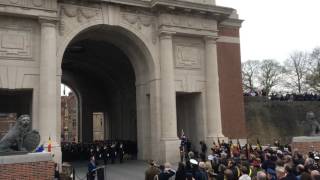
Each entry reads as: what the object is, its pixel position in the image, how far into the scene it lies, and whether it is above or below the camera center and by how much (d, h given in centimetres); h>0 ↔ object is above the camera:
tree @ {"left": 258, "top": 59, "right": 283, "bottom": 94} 6506 +875
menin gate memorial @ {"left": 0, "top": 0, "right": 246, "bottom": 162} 1952 +417
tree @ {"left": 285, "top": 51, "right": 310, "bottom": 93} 6209 +902
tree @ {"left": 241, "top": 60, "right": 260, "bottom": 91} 6797 +940
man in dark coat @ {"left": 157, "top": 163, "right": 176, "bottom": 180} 933 -112
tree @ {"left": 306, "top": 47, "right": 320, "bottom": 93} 5338 +754
